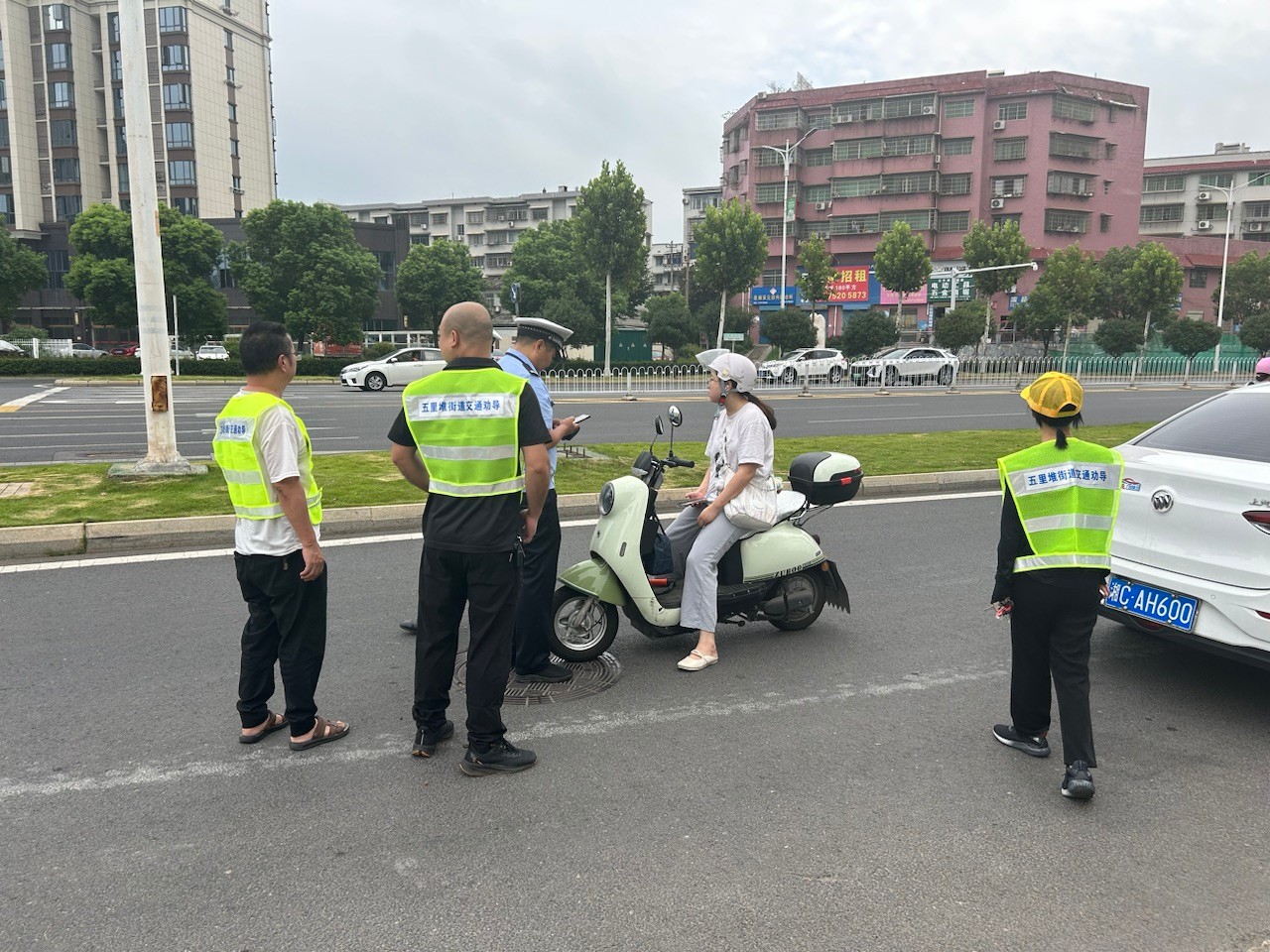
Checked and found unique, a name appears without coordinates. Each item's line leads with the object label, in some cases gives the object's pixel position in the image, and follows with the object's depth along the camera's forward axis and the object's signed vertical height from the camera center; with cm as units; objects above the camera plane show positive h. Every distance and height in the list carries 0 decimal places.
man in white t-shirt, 345 -82
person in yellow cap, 337 -77
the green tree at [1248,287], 5291 +354
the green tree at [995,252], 4597 +472
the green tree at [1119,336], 4234 +36
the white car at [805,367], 3322 -103
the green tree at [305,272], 4444 +316
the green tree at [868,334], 3875 +28
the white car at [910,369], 3391 -107
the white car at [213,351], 4691 -102
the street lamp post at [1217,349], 4072 -20
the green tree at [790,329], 4056 +49
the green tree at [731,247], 4041 +424
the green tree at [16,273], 4966 +332
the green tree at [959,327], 3847 +64
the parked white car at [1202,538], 387 -91
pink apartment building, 5859 +1219
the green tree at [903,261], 4375 +400
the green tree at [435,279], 5600 +364
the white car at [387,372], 2814 -119
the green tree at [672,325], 4531 +67
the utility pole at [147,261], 872 +72
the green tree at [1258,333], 4322 +60
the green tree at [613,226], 3312 +424
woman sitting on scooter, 457 -72
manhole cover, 421 -172
